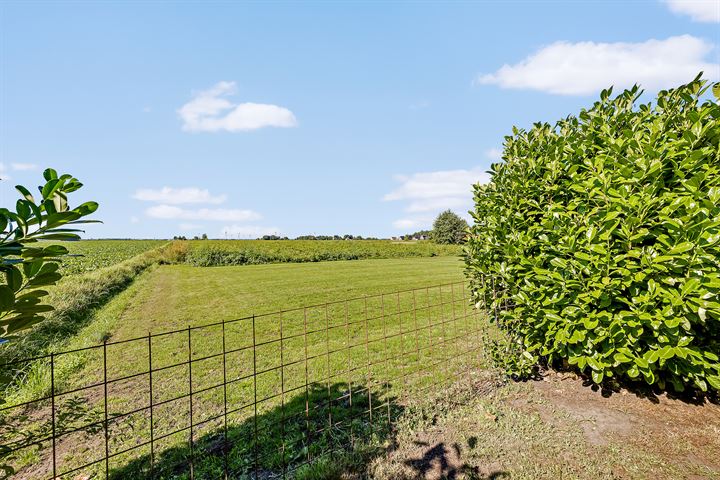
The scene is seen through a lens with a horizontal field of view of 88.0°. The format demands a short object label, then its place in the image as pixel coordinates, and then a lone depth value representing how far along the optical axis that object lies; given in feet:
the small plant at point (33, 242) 5.14
